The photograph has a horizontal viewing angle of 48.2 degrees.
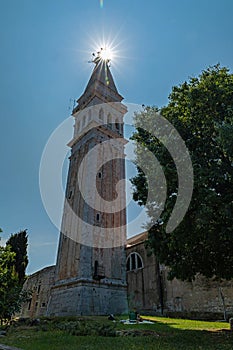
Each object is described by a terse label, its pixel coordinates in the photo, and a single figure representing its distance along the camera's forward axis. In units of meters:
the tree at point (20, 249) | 22.54
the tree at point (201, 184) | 9.27
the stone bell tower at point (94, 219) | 20.45
